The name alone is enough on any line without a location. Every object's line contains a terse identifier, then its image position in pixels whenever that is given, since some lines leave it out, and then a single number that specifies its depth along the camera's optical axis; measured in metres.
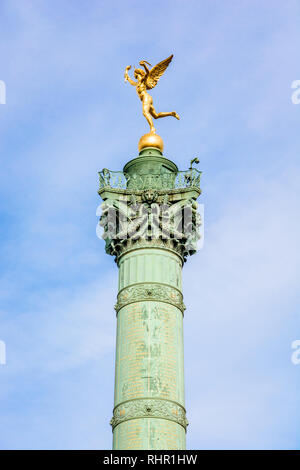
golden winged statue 45.22
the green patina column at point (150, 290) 36.94
